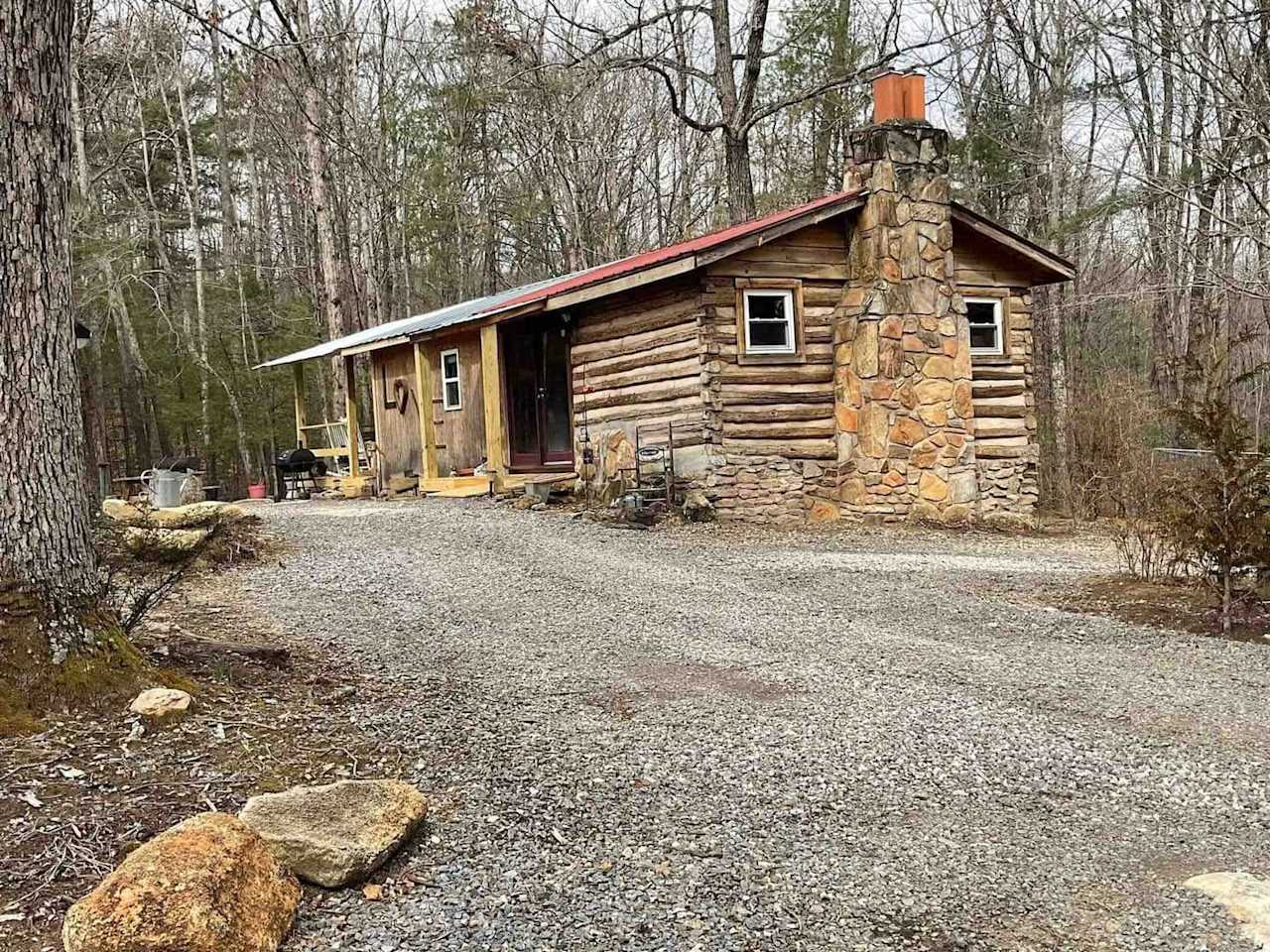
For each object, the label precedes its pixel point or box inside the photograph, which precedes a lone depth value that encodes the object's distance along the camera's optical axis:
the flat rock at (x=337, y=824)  3.45
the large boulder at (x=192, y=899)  2.85
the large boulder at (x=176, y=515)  10.90
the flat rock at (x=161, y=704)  4.57
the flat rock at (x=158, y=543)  9.31
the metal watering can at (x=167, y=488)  17.05
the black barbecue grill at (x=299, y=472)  20.23
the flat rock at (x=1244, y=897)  3.18
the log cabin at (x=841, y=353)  13.31
